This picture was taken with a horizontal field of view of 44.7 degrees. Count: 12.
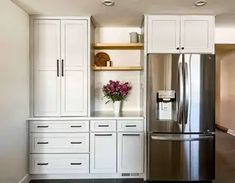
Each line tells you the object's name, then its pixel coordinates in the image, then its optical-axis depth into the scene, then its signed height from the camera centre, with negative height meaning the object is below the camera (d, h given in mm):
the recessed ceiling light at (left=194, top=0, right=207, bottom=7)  3270 +979
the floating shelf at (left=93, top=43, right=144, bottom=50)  4227 +612
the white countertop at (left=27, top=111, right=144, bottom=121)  3869 -416
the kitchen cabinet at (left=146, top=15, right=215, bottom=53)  3838 +710
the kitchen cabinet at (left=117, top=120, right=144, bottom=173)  3895 -798
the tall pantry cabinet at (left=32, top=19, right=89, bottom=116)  3943 +268
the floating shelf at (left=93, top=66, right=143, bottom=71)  4281 +276
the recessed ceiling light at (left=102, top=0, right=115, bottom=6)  3281 +978
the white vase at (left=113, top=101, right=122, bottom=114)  4273 -294
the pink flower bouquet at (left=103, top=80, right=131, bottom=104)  4262 -55
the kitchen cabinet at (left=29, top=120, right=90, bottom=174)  3865 -798
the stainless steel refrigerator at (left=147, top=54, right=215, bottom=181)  3719 -388
